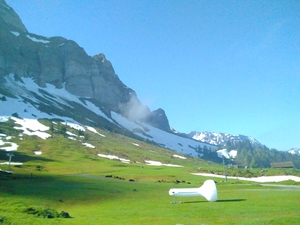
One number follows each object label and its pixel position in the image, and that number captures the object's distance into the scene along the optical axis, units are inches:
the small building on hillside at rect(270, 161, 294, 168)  7277.1
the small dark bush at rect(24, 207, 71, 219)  968.0
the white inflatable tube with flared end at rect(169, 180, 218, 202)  1440.7
